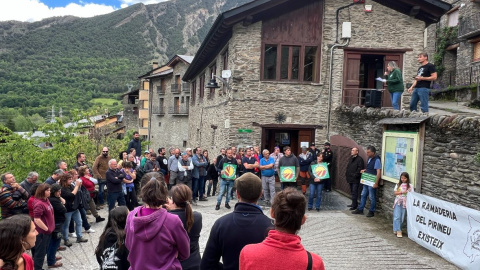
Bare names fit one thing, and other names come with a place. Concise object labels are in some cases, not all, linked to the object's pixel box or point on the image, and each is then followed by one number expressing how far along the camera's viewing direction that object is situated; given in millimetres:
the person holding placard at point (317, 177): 11414
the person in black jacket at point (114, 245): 4086
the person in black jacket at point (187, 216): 3998
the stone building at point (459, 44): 24906
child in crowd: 8867
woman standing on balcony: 11977
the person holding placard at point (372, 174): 10523
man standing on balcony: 10531
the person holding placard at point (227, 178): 11398
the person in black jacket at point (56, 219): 6727
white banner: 6660
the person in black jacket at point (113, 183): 9221
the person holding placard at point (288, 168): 11734
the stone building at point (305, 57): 14500
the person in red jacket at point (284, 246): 2414
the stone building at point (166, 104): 31281
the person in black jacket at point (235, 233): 3256
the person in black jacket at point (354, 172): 11125
